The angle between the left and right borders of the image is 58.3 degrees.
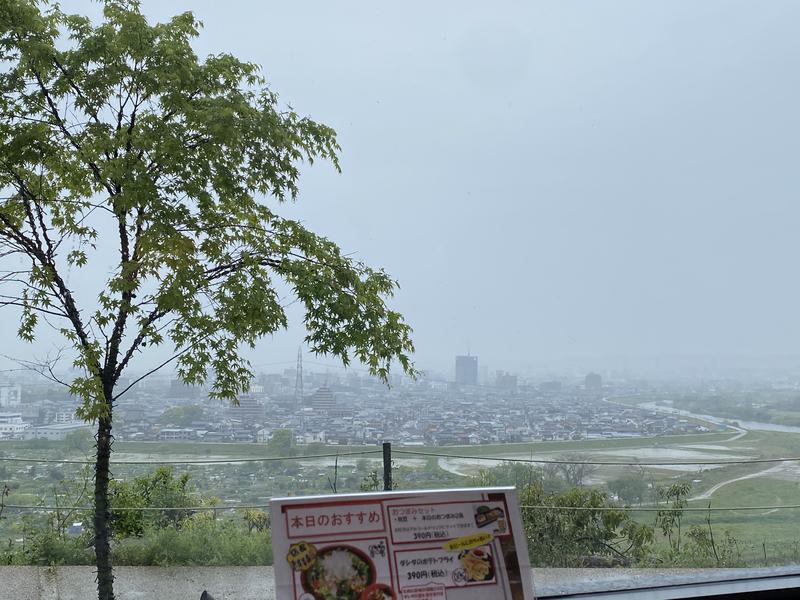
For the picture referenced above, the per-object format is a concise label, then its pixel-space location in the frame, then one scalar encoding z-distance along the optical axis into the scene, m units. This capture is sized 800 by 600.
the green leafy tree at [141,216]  2.63
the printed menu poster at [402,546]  1.20
